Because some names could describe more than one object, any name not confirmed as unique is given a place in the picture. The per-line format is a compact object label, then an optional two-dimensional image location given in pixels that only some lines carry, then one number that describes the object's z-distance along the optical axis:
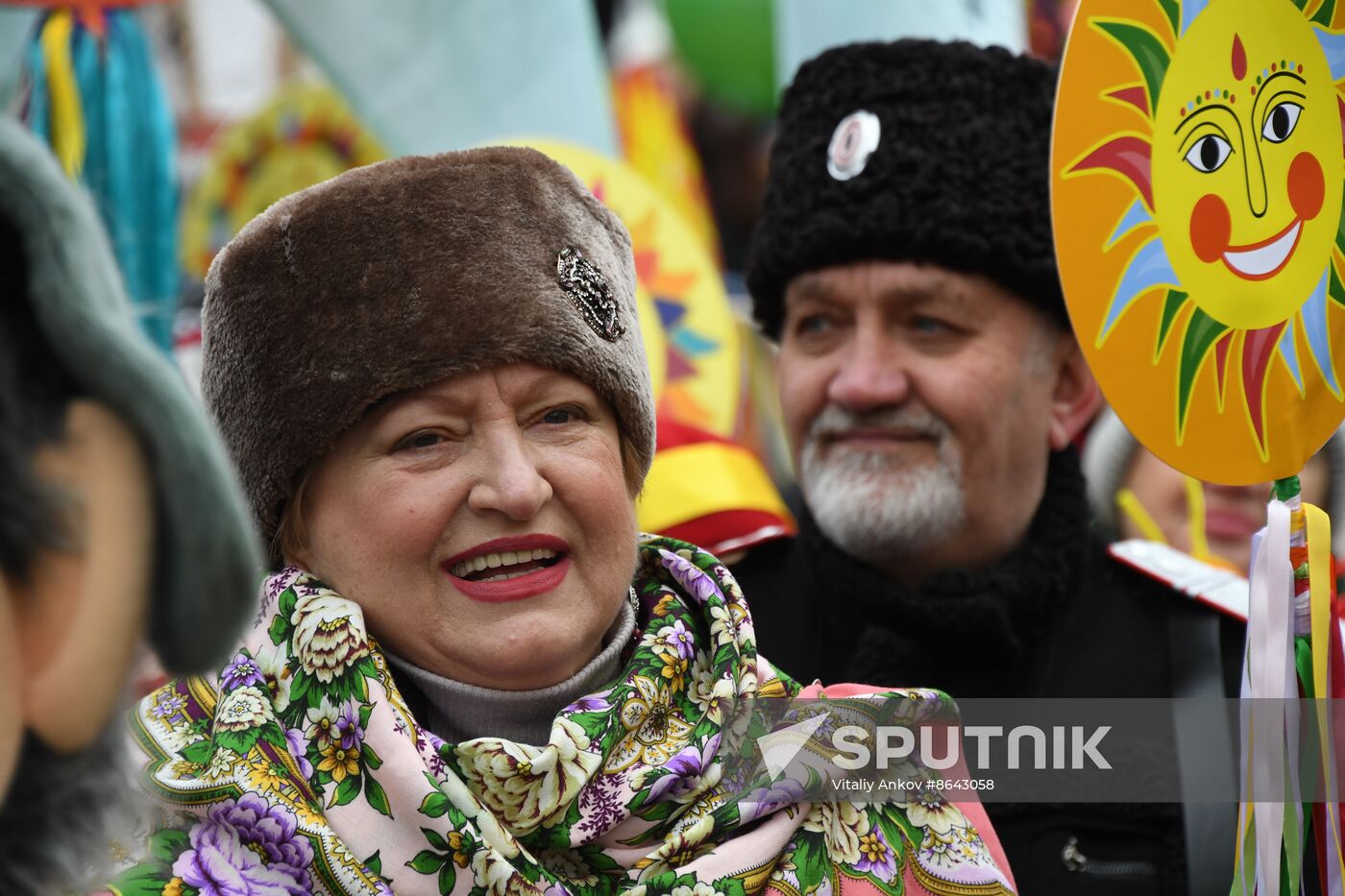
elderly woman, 3.73
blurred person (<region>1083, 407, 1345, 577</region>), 7.60
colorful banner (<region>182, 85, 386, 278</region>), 13.86
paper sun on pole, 4.09
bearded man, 5.97
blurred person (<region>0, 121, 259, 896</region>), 2.06
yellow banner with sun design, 7.27
